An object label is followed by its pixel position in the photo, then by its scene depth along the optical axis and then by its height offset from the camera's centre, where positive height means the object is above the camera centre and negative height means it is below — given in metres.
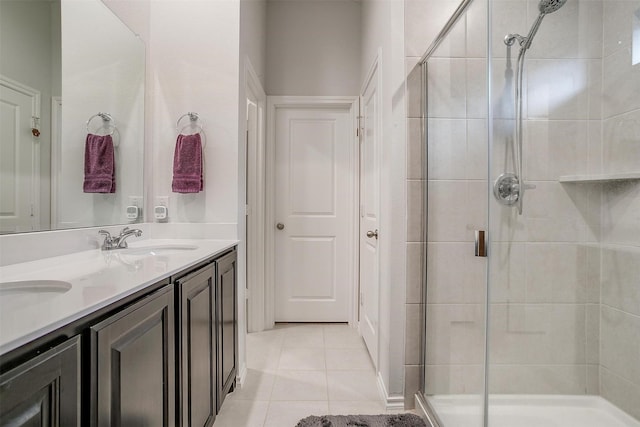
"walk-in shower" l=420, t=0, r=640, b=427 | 1.12 -0.01
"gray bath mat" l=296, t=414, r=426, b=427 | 1.40 -1.02
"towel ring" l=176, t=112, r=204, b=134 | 1.69 +0.51
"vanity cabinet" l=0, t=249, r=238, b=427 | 0.47 -0.35
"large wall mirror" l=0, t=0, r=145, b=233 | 0.98 +0.40
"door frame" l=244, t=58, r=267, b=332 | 2.38 -0.09
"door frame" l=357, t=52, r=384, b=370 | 1.66 +0.50
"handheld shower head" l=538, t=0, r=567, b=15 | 1.15 +0.83
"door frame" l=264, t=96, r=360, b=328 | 2.51 +0.23
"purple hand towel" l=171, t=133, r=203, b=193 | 1.65 +0.25
